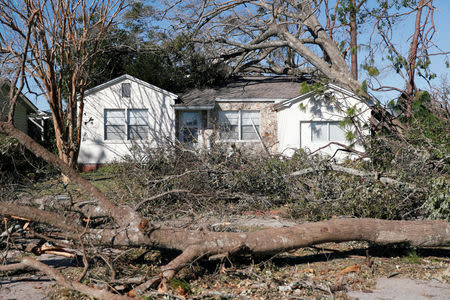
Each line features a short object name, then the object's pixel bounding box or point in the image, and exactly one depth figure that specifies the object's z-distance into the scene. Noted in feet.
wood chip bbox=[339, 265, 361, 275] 15.30
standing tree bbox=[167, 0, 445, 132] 39.86
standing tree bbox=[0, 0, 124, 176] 42.09
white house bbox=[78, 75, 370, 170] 53.72
